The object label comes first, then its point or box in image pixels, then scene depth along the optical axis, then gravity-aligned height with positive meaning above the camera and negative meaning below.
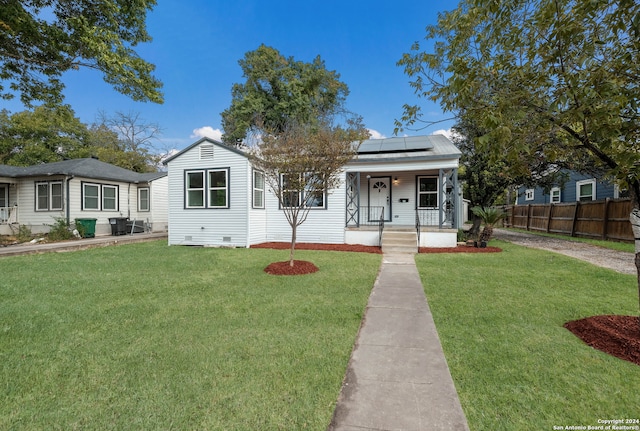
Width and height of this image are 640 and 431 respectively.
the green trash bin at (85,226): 13.63 -1.05
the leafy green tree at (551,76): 2.41 +1.24
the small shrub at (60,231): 12.91 -1.22
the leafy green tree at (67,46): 4.66 +2.69
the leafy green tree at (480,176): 12.59 +1.43
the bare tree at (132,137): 29.20 +6.84
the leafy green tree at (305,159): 6.82 +1.09
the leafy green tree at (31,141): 23.62 +5.21
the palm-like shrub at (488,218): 10.78 -0.36
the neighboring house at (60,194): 13.89 +0.44
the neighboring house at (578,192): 14.32 +0.98
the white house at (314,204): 10.97 +0.24
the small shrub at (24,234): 12.81 -1.40
